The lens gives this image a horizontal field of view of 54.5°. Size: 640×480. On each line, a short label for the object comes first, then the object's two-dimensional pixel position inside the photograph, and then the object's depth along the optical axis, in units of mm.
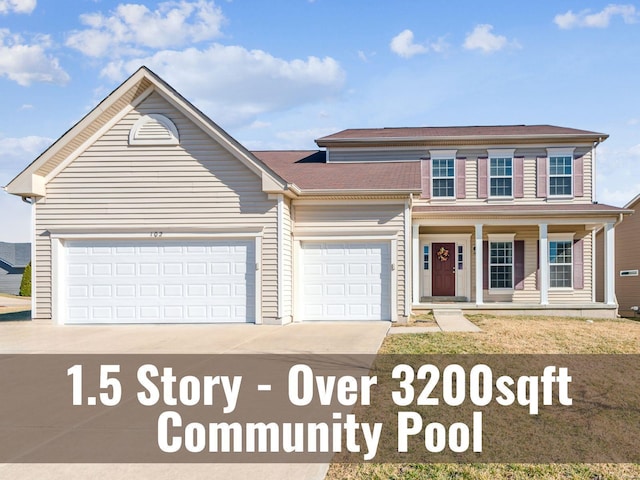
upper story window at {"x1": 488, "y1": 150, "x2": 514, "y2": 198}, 20906
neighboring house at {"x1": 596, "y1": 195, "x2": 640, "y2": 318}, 24453
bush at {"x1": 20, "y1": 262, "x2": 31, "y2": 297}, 33409
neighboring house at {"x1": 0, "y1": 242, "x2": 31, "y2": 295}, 40438
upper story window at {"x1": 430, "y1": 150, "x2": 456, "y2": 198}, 20875
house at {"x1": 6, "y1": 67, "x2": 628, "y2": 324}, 14766
